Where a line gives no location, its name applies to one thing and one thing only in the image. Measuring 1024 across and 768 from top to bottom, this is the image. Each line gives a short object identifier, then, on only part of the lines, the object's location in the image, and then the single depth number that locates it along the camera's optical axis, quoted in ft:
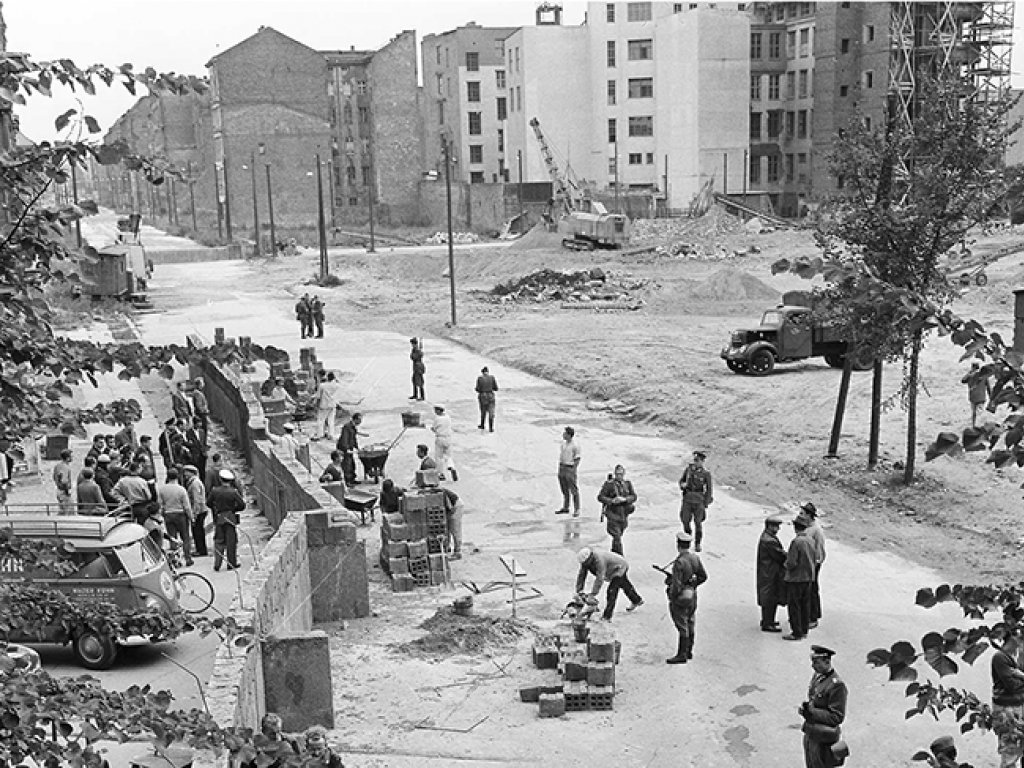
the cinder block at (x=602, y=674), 39.86
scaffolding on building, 225.35
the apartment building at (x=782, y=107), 271.08
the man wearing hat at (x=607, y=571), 47.37
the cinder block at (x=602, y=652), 40.83
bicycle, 47.50
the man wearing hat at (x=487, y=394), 83.82
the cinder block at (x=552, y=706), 39.04
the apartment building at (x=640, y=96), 264.72
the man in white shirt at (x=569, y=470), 61.62
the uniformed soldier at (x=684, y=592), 42.19
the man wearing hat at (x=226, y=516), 53.31
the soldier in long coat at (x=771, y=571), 44.55
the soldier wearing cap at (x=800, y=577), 44.14
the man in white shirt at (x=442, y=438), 70.03
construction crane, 262.51
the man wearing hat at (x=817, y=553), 44.91
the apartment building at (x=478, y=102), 342.64
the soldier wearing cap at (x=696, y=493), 55.83
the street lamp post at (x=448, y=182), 138.10
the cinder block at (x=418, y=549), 52.80
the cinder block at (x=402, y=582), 51.75
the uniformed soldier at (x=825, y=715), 31.96
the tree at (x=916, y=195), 62.28
